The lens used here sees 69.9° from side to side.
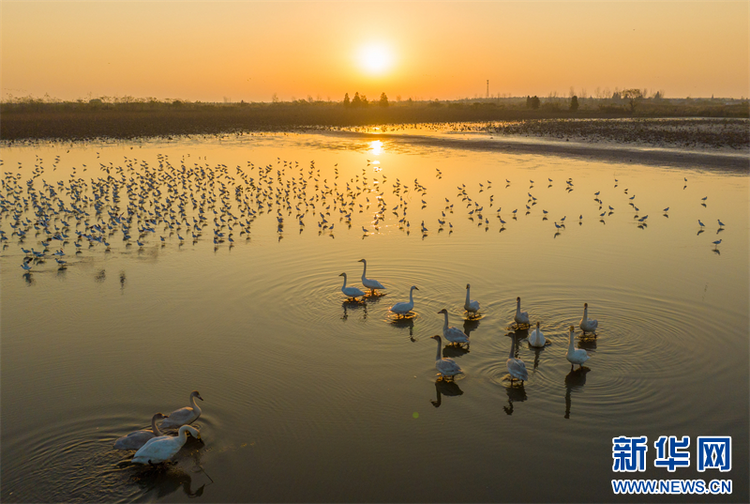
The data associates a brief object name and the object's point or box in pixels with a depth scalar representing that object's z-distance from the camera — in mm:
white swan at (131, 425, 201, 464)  8359
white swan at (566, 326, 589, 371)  11070
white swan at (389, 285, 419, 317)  13789
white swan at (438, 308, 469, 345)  12203
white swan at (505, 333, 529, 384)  10633
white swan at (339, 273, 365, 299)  14898
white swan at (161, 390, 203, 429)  9305
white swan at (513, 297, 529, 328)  13078
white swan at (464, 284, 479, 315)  13711
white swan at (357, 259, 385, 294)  15367
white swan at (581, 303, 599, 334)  12680
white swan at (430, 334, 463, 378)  10852
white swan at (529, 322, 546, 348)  12070
